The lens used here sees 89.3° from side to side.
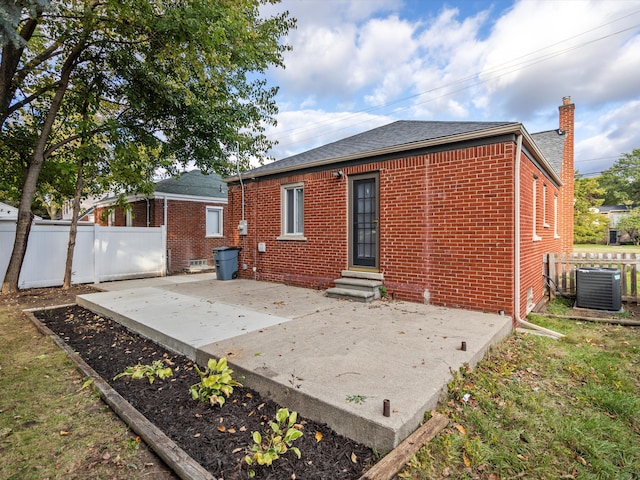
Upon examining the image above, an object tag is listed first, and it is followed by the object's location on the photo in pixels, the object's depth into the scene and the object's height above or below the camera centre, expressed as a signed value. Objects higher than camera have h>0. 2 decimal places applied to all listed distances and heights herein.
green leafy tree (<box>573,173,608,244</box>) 28.84 +2.22
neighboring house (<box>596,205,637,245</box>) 33.51 +0.71
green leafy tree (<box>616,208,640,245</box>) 27.62 +1.54
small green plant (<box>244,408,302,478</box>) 2.06 -1.38
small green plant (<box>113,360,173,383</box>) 3.38 -1.41
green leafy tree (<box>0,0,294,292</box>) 6.42 +4.06
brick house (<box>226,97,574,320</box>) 5.46 +0.56
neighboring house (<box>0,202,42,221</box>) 19.58 +1.82
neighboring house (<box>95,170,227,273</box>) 13.67 +1.11
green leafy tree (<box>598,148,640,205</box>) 37.69 +8.07
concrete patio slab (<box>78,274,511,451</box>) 2.51 -1.25
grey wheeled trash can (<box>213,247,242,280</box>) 9.83 -0.65
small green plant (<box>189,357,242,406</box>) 2.87 -1.33
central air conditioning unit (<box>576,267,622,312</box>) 6.36 -0.95
